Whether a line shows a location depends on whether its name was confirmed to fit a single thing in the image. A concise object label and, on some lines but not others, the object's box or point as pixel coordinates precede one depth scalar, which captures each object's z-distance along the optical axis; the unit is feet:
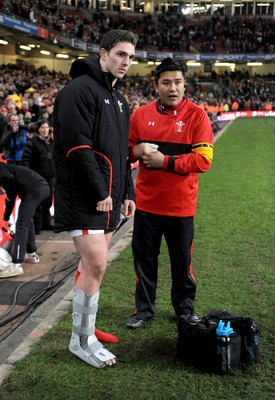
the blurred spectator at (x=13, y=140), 27.61
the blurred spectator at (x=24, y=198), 19.54
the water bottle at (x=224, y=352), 11.29
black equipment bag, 11.35
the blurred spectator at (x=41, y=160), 25.32
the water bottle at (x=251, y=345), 11.63
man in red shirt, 12.95
